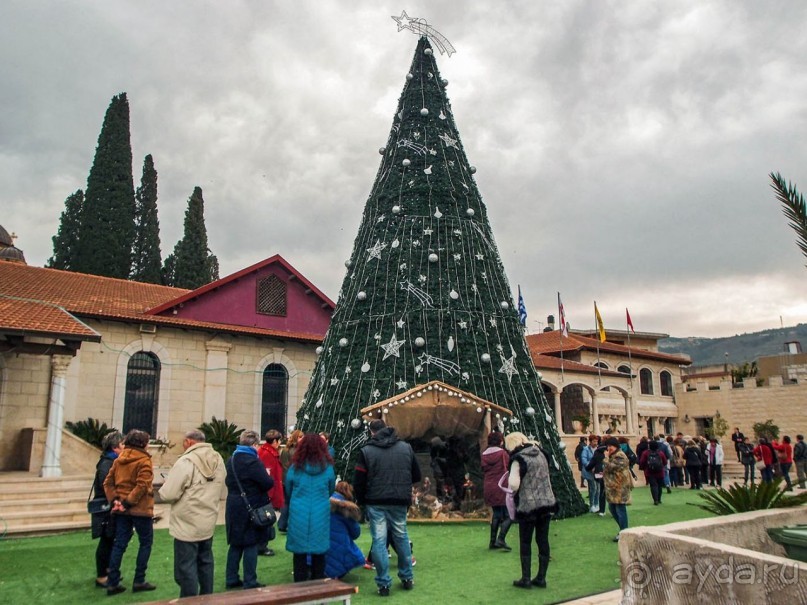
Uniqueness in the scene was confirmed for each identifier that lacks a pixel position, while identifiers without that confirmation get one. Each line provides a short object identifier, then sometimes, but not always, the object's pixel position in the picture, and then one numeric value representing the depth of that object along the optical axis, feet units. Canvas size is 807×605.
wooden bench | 13.26
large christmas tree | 35.58
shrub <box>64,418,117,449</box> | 49.62
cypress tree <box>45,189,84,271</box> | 97.63
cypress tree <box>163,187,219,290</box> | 105.91
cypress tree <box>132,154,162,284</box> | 103.40
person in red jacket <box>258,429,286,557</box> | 25.84
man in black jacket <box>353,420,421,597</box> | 19.65
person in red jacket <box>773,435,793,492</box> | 56.74
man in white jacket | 17.22
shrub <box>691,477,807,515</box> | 19.38
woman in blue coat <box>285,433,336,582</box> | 18.11
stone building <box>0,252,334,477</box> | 43.91
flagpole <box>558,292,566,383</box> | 81.10
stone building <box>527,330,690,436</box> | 86.39
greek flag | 66.79
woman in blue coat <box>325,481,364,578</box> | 19.67
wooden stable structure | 33.04
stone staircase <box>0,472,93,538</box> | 32.32
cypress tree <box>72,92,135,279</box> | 93.81
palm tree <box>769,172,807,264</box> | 18.17
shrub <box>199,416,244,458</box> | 53.98
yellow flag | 90.22
